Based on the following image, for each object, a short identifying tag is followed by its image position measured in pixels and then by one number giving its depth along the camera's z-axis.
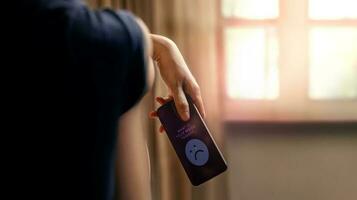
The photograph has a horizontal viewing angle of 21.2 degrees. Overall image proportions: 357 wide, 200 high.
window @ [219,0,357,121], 3.63
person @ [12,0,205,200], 1.32
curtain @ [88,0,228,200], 3.41
